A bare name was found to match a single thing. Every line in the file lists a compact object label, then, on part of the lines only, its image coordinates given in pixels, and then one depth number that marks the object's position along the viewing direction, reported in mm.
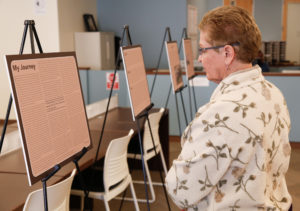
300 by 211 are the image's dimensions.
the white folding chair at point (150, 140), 3584
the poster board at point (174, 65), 3973
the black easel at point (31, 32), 1679
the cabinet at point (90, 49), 6632
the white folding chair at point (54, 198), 1737
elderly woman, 1286
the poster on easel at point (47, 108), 1480
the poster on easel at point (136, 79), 2637
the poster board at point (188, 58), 4613
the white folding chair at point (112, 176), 2721
